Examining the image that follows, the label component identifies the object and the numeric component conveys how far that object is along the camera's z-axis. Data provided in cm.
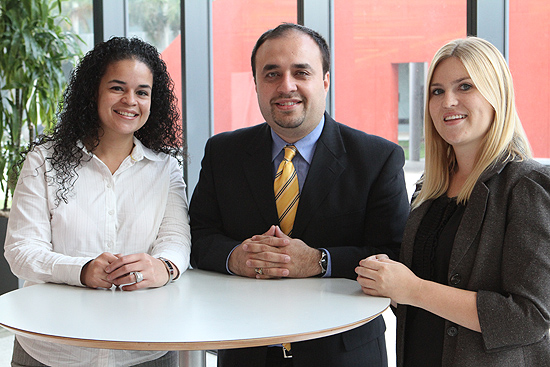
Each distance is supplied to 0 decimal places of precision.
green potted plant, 455
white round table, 145
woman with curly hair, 197
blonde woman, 160
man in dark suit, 203
